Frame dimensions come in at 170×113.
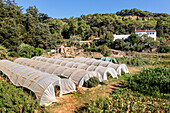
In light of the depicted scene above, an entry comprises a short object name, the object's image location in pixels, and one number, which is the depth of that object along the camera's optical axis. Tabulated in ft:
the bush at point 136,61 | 68.93
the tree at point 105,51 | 83.15
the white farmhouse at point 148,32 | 162.03
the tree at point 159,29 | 185.98
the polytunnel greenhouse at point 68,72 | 36.32
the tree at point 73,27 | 184.03
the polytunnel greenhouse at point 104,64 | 48.89
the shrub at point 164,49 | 122.06
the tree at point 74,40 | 145.44
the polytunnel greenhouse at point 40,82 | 26.24
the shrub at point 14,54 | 85.13
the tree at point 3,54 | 68.62
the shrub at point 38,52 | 94.06
